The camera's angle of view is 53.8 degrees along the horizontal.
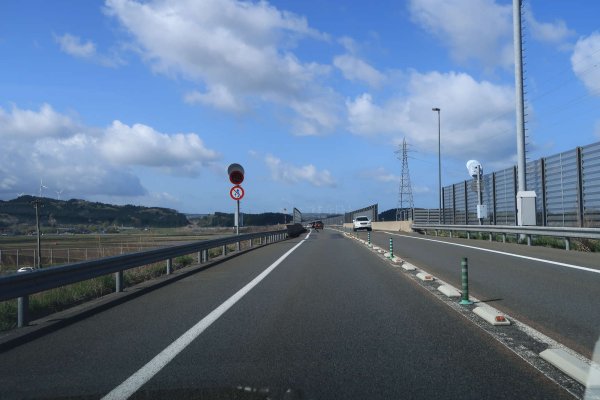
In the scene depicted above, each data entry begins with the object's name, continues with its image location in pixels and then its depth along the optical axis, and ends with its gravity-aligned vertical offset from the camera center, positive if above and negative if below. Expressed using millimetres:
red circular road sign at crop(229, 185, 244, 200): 28172 +1164
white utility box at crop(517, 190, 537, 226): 30594 +183
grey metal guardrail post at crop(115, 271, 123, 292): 13281 -1425
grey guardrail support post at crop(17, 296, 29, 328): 9180 -1456
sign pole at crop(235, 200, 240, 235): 28297 +59
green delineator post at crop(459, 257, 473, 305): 10469 -1354
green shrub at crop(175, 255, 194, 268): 21141 -1674
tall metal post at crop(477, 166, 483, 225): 41188 +1275
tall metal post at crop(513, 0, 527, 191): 31391 +6242
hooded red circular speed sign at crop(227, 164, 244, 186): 29316 +2156
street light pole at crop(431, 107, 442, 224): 54500 +3232
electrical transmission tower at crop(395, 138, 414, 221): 81875 +219
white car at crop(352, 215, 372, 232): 73375 -1105
